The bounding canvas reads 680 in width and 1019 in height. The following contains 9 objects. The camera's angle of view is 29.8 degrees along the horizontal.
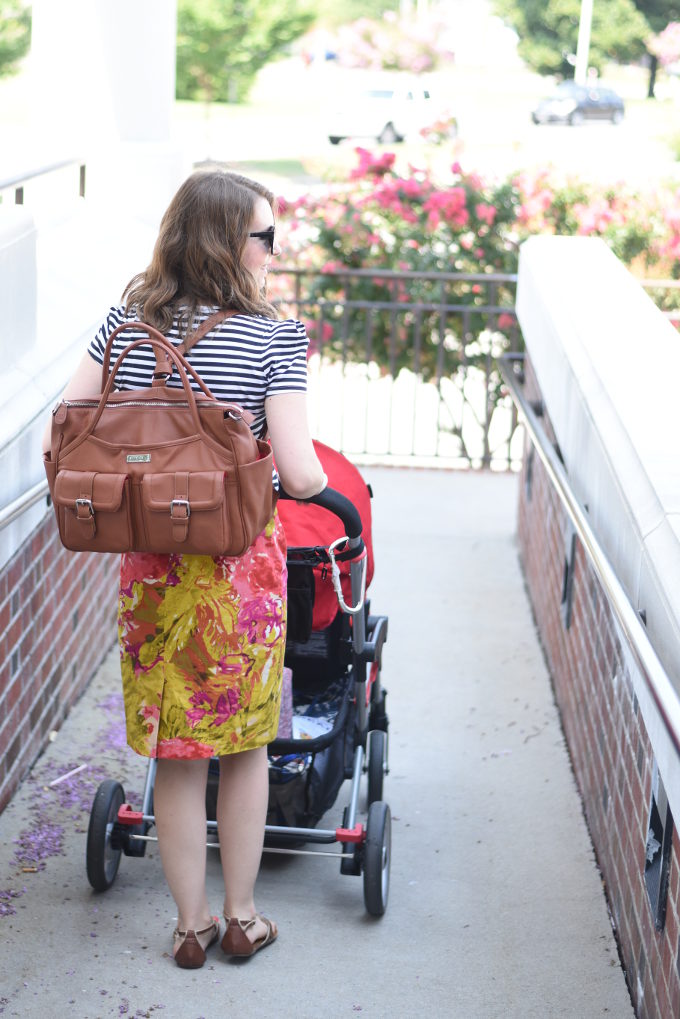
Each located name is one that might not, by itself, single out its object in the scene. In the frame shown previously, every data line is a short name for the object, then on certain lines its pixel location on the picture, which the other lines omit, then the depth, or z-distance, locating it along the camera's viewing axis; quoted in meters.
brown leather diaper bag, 2.40
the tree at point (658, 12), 48.53
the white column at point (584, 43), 42.59
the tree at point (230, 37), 27.92
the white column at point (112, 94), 6.03
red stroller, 3.07
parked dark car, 39.34
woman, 2.56
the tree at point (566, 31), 48.28
